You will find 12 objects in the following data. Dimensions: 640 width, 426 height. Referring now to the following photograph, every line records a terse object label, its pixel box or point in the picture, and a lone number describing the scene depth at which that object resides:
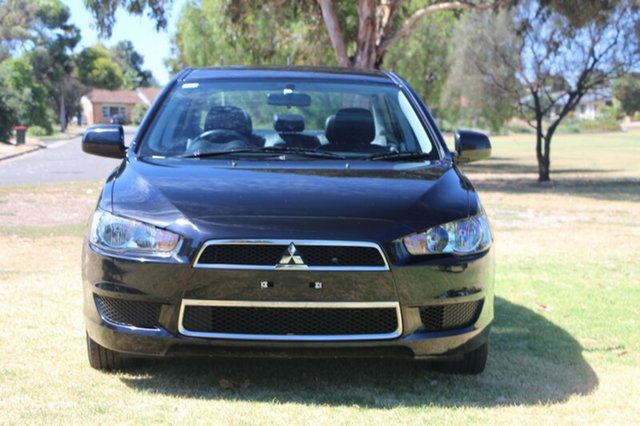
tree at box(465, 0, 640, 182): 20.94
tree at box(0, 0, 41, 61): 58.88
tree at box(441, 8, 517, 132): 24.41
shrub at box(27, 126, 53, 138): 52.78
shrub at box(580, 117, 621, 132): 87.12
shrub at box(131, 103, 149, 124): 83.50
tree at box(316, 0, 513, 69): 19.72
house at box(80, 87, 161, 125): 98.25
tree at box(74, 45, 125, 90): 82.22
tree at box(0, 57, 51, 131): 42.94
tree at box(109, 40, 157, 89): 142.50
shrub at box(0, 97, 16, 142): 38.92
